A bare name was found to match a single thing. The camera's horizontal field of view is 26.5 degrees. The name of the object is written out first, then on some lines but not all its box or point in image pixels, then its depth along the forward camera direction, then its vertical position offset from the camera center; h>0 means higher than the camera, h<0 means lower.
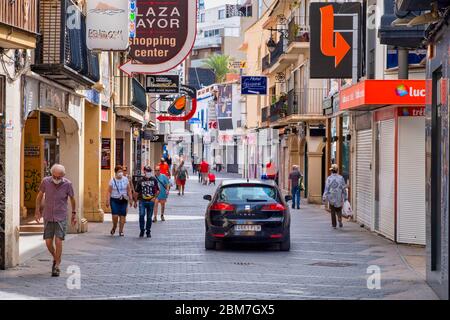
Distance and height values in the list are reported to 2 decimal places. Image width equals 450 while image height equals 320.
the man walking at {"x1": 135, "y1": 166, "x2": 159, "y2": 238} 22.31 -0.93
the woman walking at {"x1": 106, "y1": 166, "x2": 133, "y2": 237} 22.38 -0.90
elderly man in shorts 14.79 -0.81
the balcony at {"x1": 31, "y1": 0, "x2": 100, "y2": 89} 17.50 +2.14
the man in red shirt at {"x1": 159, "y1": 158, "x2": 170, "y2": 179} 33.24 -0.34
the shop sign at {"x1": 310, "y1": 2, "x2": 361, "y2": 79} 26.52 +3.26
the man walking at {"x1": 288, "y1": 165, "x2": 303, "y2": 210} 34.91 -0.92
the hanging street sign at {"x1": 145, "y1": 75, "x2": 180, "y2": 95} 38.94 +3.04
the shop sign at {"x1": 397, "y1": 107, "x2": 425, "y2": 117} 20.98 +0.99
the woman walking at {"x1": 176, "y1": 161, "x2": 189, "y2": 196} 45.41 -0.91
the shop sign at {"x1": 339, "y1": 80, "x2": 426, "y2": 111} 20.05 +1.37
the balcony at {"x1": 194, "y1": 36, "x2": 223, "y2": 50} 123.69 +15.00
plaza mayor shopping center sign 23.84 +3.14
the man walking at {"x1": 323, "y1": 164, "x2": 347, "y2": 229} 25.02 -0.90
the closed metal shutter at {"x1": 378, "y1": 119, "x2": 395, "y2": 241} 21.69 -0.52
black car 18.78 -1.23
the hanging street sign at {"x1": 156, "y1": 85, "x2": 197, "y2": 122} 50.06 +3.02
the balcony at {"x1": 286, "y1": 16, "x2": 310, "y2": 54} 41.22 +5.18
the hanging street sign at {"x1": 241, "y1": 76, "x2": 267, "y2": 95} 54.06 +4.05
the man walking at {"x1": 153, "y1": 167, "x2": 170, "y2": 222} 27.27 -0.92
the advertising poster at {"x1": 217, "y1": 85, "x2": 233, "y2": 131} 90.44 +4.88
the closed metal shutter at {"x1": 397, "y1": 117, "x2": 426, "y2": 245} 20.86 -0.54
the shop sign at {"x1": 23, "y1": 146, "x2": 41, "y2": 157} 28.16 +0.20
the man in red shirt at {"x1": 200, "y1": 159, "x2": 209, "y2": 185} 58.56 -0.85
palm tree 106.88 +10.20
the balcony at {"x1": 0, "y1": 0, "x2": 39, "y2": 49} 13.90 +2.02
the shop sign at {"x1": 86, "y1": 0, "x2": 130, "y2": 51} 20.67 +2.88
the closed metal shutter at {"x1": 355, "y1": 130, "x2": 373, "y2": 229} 25.50 -0.60
